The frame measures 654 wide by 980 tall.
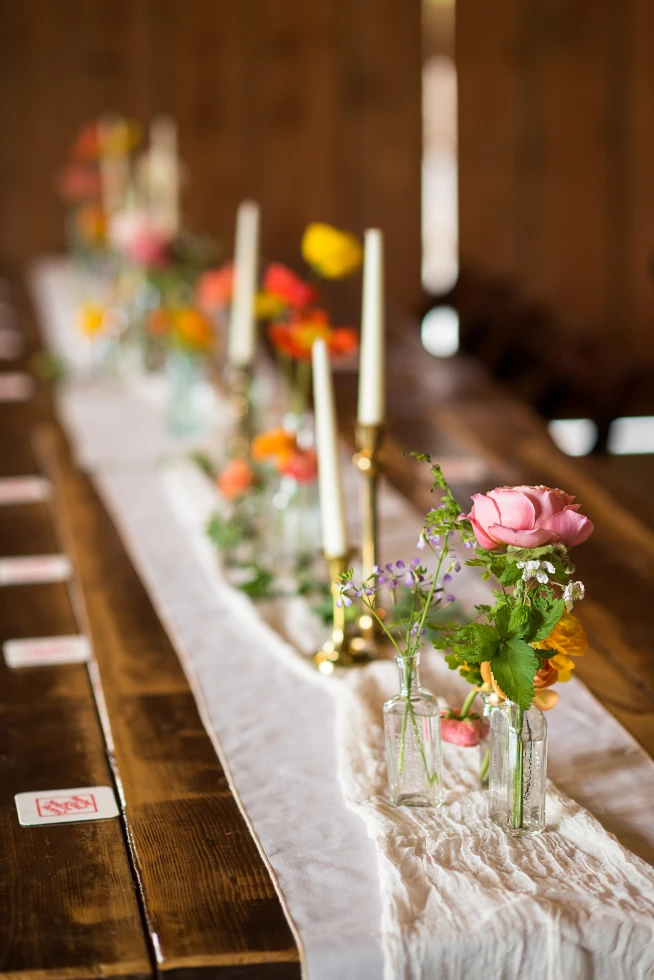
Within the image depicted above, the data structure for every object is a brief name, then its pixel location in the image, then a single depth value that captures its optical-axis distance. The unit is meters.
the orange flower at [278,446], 2.47
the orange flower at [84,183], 6.15
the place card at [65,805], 1.94
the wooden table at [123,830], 1.72
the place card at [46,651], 2.34
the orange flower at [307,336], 2.52
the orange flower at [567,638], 1.79
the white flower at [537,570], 1.76
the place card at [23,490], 3.12
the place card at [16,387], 4.31
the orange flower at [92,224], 5.77
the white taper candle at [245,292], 2.68
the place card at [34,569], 2.68
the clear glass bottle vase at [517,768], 1.84
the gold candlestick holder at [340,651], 2.25
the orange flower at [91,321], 4.05
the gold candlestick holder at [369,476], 2.26
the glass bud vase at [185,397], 3.55
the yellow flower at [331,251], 2.43
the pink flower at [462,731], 1.95
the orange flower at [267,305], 2.67
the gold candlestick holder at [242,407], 2.79
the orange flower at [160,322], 3.58
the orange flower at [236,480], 2.63
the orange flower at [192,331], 3.35
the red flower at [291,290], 2.64
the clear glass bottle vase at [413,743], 1.90
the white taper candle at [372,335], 2.20
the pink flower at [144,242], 3.94
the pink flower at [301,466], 2.48
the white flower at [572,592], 1.77
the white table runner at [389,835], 1.73
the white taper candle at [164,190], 5.53
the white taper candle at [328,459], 2.13
